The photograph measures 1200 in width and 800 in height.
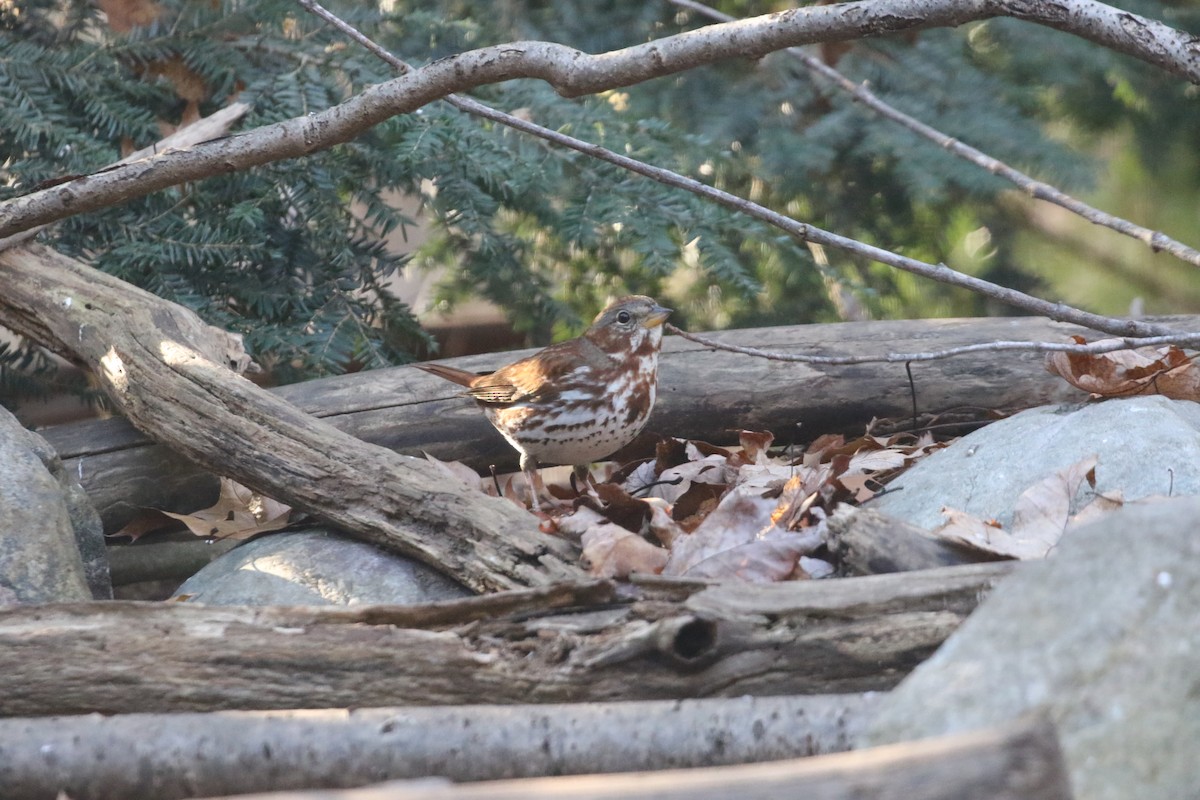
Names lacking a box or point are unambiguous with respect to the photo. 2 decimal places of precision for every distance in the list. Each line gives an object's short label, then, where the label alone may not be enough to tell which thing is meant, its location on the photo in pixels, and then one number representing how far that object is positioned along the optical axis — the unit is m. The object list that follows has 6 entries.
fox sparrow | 7.99
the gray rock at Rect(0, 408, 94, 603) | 5.71
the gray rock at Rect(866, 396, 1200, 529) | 5.59
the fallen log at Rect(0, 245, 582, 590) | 5.54
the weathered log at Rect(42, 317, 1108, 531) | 8.15
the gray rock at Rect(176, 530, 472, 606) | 5.83
